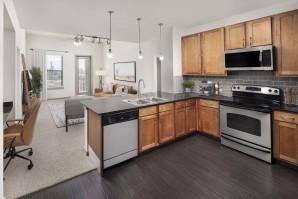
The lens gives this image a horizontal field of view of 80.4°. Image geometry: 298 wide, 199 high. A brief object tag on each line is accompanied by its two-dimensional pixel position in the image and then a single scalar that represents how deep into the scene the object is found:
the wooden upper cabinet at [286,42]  2.76
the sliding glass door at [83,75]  10.17
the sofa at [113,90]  7.33
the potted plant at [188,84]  4.57
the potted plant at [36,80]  7.67
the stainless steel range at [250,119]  2.87
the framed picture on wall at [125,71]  7.36
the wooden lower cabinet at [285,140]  2.58
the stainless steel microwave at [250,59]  3.00
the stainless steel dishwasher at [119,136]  2.63
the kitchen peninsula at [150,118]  2.68
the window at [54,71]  9.29
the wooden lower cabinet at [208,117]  3.73
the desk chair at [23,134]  2.61
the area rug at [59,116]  5.21
